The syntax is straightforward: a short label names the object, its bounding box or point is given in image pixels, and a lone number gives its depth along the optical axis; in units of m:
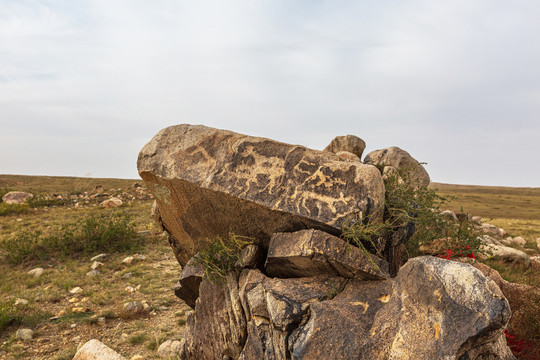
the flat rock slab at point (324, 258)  4.84
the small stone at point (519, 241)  19.12
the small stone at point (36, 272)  11.52
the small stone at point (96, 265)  11.99
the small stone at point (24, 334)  7.66
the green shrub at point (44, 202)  22.82
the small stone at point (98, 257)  12.92
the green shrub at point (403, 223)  5.07
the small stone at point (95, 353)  6.19
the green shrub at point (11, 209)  20.04
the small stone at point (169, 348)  6.91
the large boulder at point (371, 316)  3.68
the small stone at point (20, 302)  9.33
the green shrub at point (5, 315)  8.02
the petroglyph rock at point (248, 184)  5.32
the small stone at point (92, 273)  11.46
